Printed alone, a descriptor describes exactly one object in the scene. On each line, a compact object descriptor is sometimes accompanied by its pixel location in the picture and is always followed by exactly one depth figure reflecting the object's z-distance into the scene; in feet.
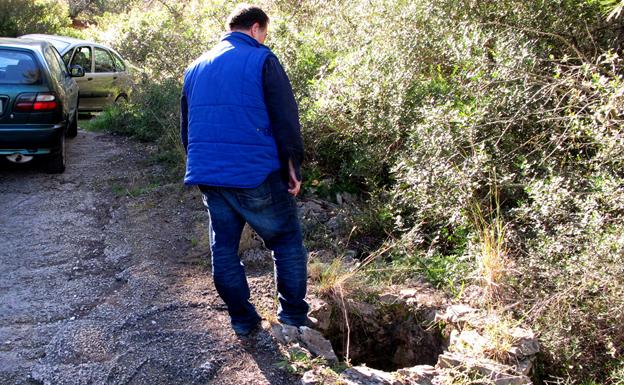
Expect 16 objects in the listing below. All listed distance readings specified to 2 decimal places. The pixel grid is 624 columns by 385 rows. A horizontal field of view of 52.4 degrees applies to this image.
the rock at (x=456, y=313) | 14.64
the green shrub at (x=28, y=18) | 59.67
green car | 23.91
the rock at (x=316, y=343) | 12.50
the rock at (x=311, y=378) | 11.60
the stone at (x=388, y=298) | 15.88
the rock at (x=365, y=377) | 11.82
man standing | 11.87
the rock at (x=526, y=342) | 13.26
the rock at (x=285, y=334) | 12.84
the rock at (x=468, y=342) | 13.25
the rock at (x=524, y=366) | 12.84
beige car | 40.70
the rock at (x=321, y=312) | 14.78
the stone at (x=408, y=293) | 16.07
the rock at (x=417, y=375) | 12.36
